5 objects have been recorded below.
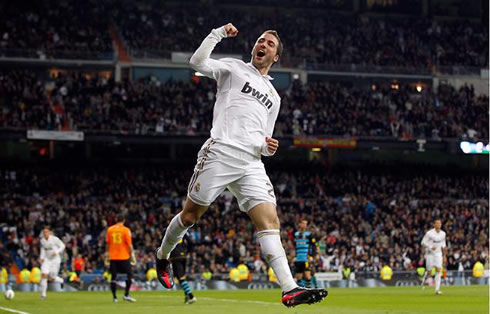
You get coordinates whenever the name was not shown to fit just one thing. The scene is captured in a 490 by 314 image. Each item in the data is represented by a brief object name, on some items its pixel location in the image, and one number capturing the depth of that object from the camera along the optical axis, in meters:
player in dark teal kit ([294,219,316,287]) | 26.45
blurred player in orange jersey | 24.19
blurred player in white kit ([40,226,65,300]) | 27.22
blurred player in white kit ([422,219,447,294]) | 29.84
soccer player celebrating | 10.73
